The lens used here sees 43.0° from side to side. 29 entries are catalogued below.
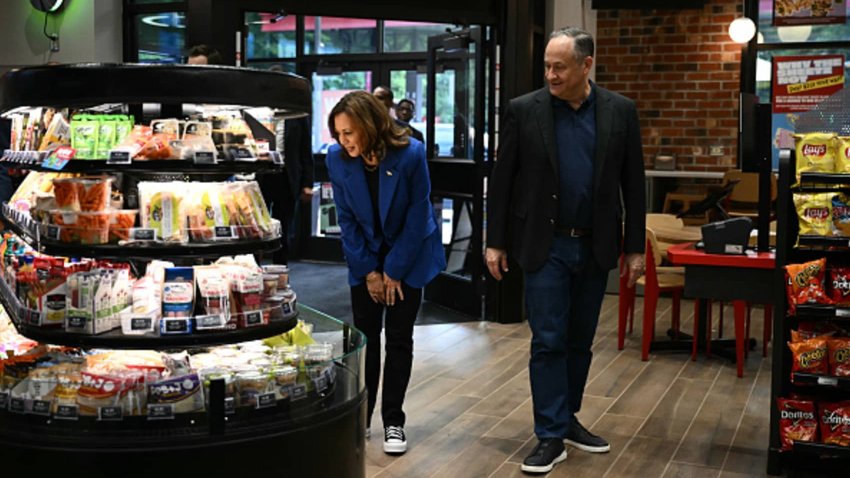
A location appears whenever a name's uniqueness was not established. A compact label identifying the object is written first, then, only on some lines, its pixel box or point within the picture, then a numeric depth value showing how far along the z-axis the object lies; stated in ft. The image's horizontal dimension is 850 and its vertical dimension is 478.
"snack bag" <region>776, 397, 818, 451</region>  13.70
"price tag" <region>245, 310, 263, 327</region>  9.66
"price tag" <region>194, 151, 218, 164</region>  9.50
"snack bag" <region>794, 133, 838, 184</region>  13.44
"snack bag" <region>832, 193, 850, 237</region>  13.35
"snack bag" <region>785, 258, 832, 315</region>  13.44
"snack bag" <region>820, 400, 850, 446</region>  13.44
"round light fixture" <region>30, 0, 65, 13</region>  24.45
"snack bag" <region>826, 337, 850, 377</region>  13.38
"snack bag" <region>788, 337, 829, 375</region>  13.47
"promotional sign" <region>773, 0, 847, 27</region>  31.35
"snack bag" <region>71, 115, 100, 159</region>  9.59
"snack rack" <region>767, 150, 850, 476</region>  13.38
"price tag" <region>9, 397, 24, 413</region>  9.62
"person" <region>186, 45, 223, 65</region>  18.03
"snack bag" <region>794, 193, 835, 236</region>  13.44
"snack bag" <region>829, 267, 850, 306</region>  13.30
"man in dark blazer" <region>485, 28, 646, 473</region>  13.75
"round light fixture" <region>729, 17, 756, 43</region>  30.99
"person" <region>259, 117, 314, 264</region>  22.53
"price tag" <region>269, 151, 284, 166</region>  10.20
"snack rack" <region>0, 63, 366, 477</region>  9.21
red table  18.30
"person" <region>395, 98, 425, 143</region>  31.50
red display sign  31.58
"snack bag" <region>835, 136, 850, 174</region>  13.33
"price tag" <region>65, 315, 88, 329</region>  9.43
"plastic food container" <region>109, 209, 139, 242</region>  9.46
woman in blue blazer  13.92
